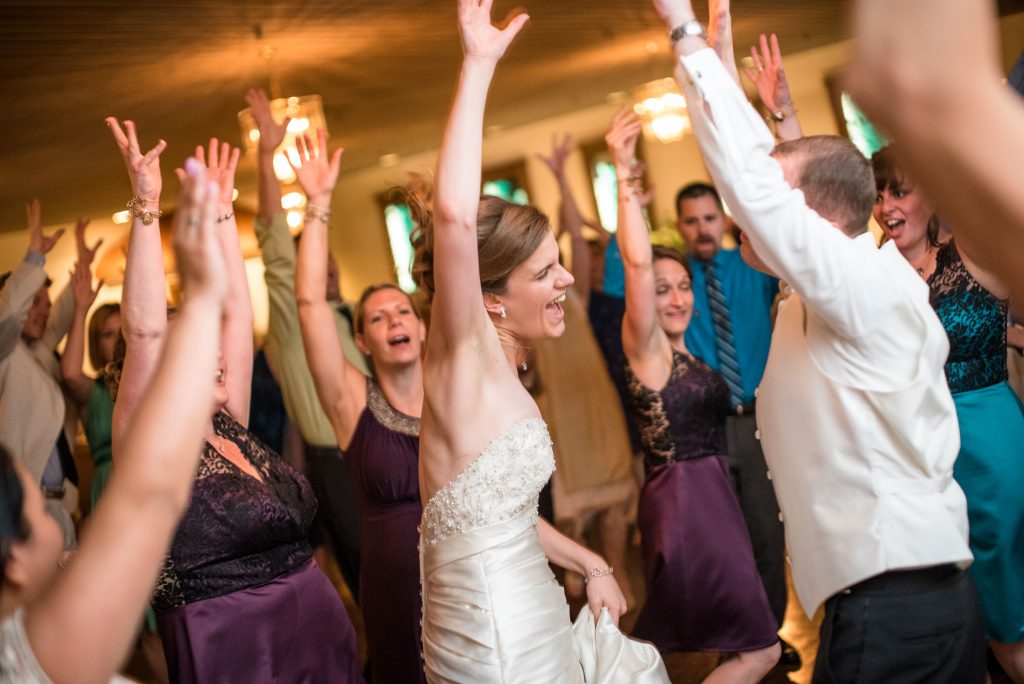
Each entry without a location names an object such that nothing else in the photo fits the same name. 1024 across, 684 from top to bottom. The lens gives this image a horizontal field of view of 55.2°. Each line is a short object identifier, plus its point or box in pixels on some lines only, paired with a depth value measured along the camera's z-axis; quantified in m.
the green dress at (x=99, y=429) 3.91
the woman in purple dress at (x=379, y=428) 2.68
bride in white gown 1.59
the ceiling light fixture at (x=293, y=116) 5.27
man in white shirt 1.59
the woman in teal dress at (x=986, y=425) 2.46
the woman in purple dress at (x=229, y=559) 2.02
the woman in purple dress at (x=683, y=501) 2.79
